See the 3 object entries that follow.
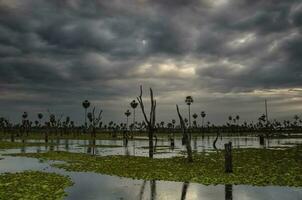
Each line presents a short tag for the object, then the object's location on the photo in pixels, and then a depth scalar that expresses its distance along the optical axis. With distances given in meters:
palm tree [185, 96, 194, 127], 93.55
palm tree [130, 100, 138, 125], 98.48
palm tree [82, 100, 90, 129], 92.69
